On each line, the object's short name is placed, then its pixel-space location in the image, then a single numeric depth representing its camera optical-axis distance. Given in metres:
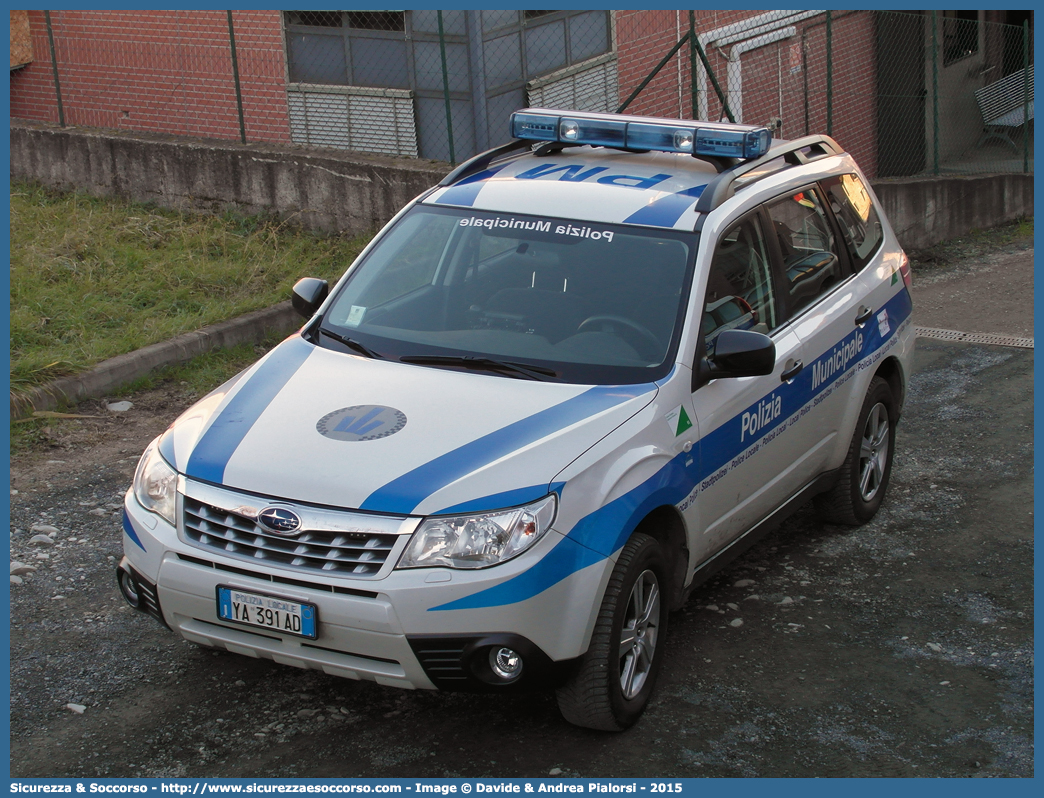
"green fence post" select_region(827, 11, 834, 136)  12.60
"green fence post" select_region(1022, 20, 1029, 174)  13.94
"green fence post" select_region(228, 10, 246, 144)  11.47
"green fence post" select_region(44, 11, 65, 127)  12.59
